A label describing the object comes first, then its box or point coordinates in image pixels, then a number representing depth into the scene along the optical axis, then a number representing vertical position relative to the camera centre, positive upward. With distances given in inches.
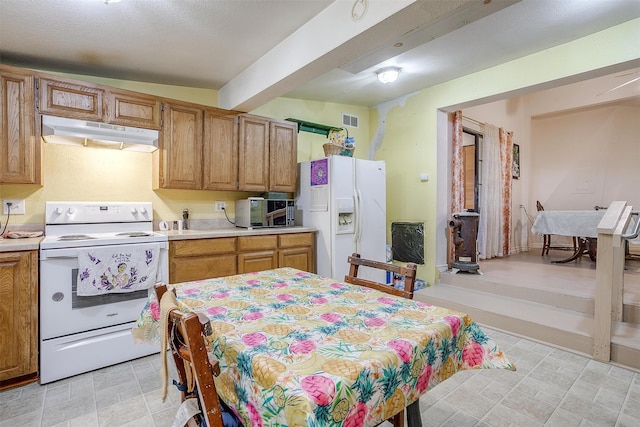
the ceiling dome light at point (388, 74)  132.3 +58.2
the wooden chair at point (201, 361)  26.7 -13.3
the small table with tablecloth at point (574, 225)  167.9 -7.1
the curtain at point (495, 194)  204.4 +12.2
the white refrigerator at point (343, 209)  139.1 +1.3
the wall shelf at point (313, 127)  162.1 +45.1
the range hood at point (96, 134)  94.9 +24.4
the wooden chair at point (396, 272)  49.7 -13.7
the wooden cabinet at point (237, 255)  106.2 -16.5
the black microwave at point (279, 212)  136.9 -0.2
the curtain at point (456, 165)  165.2 +25.0
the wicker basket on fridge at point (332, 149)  147.0 +29.5
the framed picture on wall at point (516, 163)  241.0 +38.7
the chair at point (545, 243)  221.5 -21.6
